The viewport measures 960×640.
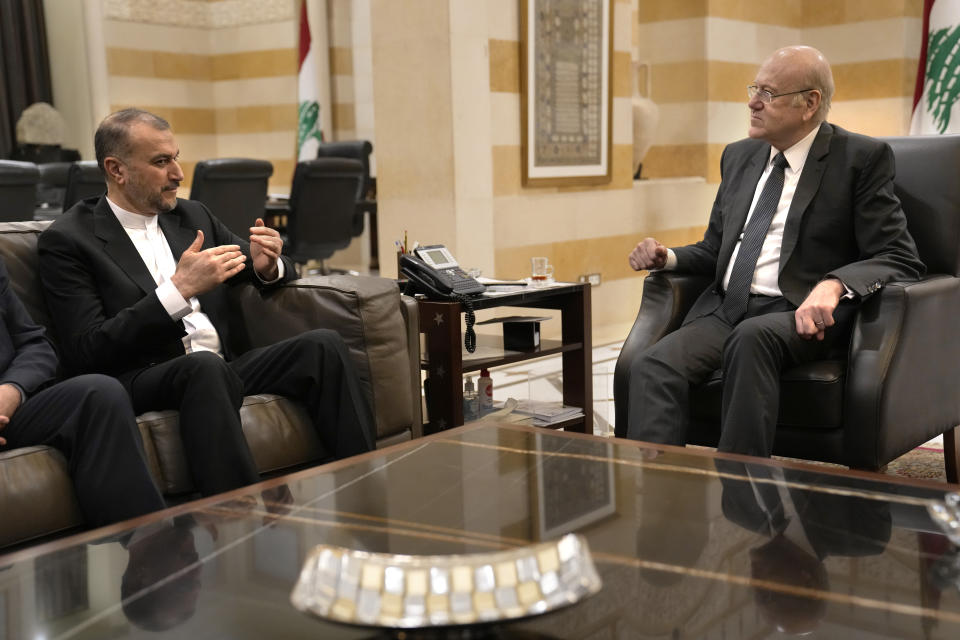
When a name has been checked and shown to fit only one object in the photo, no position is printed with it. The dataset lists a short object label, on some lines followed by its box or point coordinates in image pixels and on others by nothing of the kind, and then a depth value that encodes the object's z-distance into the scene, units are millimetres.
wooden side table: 3416
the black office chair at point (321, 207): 7051
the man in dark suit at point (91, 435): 2369
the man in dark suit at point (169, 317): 2631
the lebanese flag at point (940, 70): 7469
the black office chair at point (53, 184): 6844
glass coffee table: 1502
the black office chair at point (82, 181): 5406
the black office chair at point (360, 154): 8344
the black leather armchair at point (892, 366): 2756
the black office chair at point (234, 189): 6074
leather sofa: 2344
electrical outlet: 6438
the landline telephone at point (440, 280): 3459
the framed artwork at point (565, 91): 5730
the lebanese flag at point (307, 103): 9672
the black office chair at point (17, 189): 4801
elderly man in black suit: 2813
